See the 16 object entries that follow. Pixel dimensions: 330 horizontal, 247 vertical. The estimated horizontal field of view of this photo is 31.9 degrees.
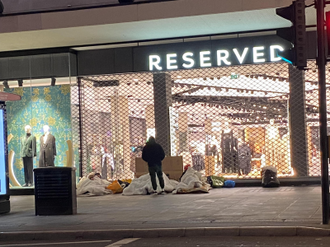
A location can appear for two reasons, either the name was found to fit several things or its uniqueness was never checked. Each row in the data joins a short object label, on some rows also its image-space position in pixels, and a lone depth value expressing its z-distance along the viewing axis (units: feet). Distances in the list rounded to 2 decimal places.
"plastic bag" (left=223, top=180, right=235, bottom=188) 57.77
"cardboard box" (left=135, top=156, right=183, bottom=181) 59.00
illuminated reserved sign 57.72
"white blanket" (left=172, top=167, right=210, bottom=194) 52.41
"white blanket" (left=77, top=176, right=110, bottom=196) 55.01
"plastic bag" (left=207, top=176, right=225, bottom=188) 57.21
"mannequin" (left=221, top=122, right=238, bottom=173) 59.47
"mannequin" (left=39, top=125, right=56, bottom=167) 60.34
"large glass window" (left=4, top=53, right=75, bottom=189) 61.00
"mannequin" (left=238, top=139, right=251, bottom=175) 59.31
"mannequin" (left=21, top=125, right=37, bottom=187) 60.75
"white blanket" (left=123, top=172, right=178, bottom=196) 53.62
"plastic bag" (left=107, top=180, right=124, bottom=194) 56.18
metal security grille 58.23
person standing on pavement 53.06
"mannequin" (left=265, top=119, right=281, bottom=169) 58.39
